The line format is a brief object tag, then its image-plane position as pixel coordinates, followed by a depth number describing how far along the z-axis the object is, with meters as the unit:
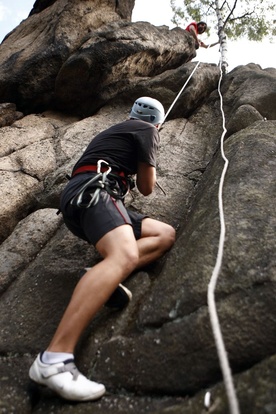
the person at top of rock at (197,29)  11.01
